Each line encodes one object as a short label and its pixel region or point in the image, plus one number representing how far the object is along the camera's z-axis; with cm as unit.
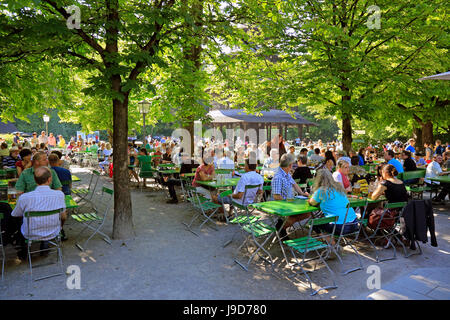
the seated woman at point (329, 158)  787
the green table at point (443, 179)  814
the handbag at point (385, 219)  575
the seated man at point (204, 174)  802
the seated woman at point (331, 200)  515
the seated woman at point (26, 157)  749
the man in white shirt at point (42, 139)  1949
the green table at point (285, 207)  483
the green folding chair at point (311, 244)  442
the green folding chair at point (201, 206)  697
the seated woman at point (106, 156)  1581
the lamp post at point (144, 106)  1385
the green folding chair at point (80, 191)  798
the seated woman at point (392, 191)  582
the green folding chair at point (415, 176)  840
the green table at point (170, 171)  1020
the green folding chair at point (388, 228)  546
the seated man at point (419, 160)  1222
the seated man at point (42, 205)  470
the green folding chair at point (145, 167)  1157
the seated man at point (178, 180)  993
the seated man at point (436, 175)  916
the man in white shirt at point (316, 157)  1213
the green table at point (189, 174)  941
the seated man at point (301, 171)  848
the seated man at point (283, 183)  598
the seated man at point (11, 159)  1007
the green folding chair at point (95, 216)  584
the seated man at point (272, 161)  1043
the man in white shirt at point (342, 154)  1047
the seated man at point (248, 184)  656
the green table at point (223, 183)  736
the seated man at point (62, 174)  692
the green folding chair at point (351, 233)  496
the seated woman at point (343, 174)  664
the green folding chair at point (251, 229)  514
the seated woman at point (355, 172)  889
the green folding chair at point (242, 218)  577
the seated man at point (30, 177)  575
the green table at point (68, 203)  534
